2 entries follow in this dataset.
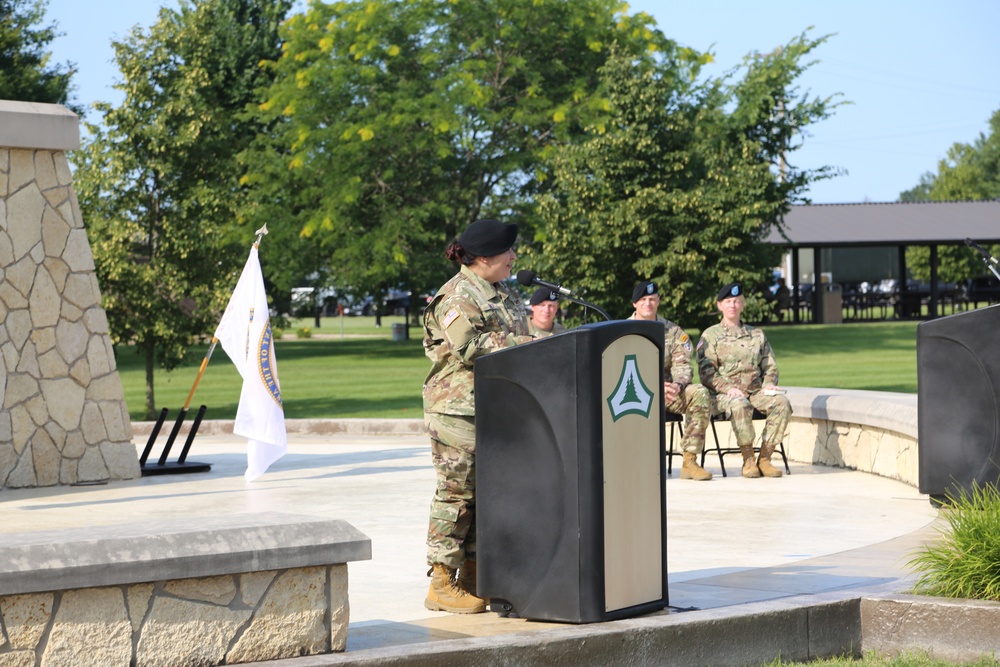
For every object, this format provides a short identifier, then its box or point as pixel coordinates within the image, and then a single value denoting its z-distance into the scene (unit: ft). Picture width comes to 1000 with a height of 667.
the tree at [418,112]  121.19
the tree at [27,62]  122.01
